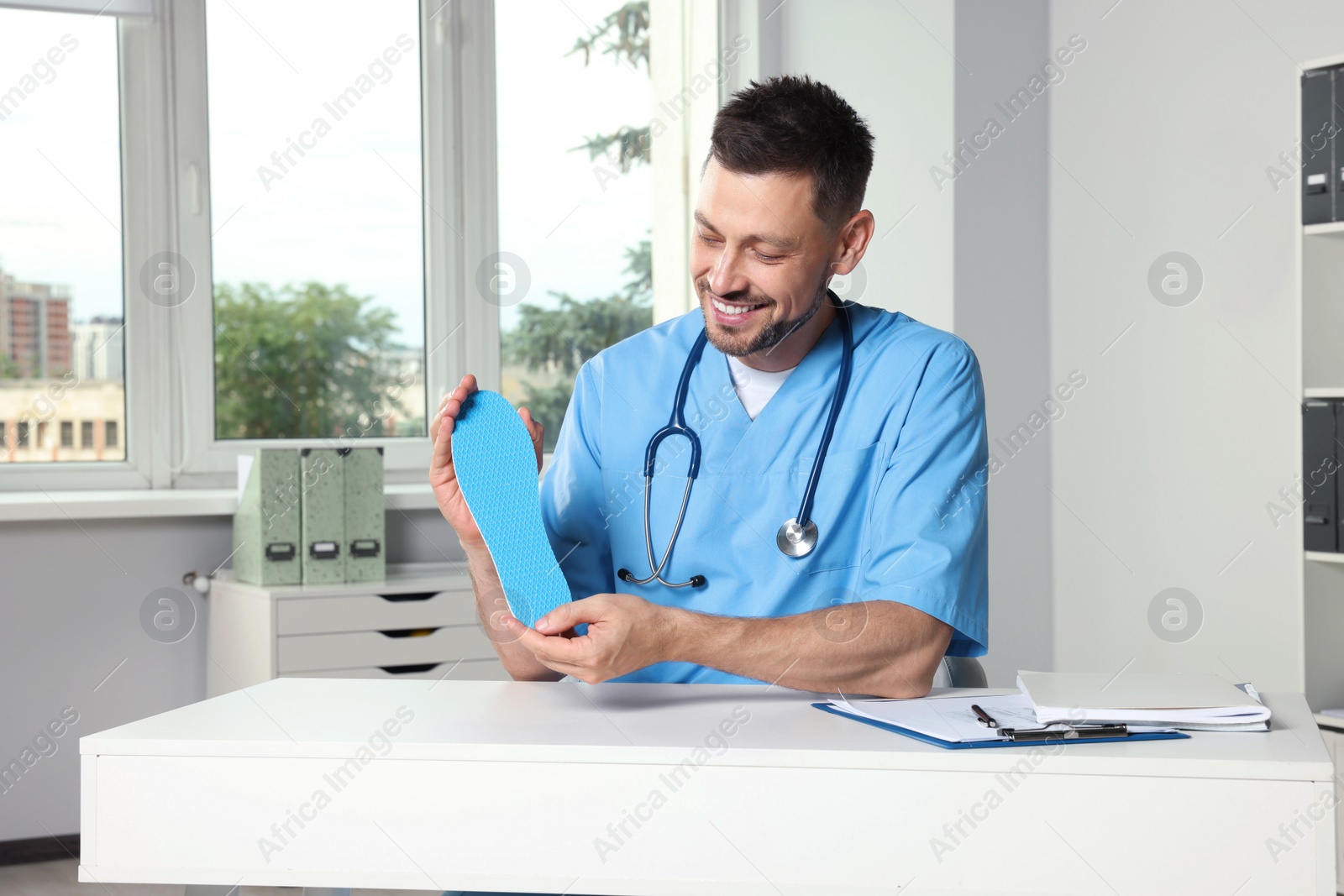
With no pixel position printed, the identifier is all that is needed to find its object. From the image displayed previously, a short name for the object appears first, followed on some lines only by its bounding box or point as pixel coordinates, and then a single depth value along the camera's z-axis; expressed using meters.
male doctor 1.32
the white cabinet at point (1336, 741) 2.14
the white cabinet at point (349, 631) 2.57
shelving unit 2.20
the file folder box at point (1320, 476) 2.17
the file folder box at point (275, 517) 2.61
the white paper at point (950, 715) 1.00
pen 1.02
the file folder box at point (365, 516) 2.69
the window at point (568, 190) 3.37
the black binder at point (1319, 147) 2.14
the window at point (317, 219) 3.10
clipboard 0.96
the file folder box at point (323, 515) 2.64
